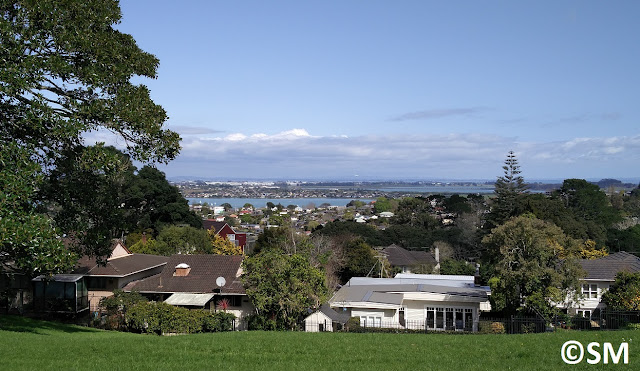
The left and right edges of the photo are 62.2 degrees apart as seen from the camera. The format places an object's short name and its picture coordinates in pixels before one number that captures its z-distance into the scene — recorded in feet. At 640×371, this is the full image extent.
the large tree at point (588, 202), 182.70
